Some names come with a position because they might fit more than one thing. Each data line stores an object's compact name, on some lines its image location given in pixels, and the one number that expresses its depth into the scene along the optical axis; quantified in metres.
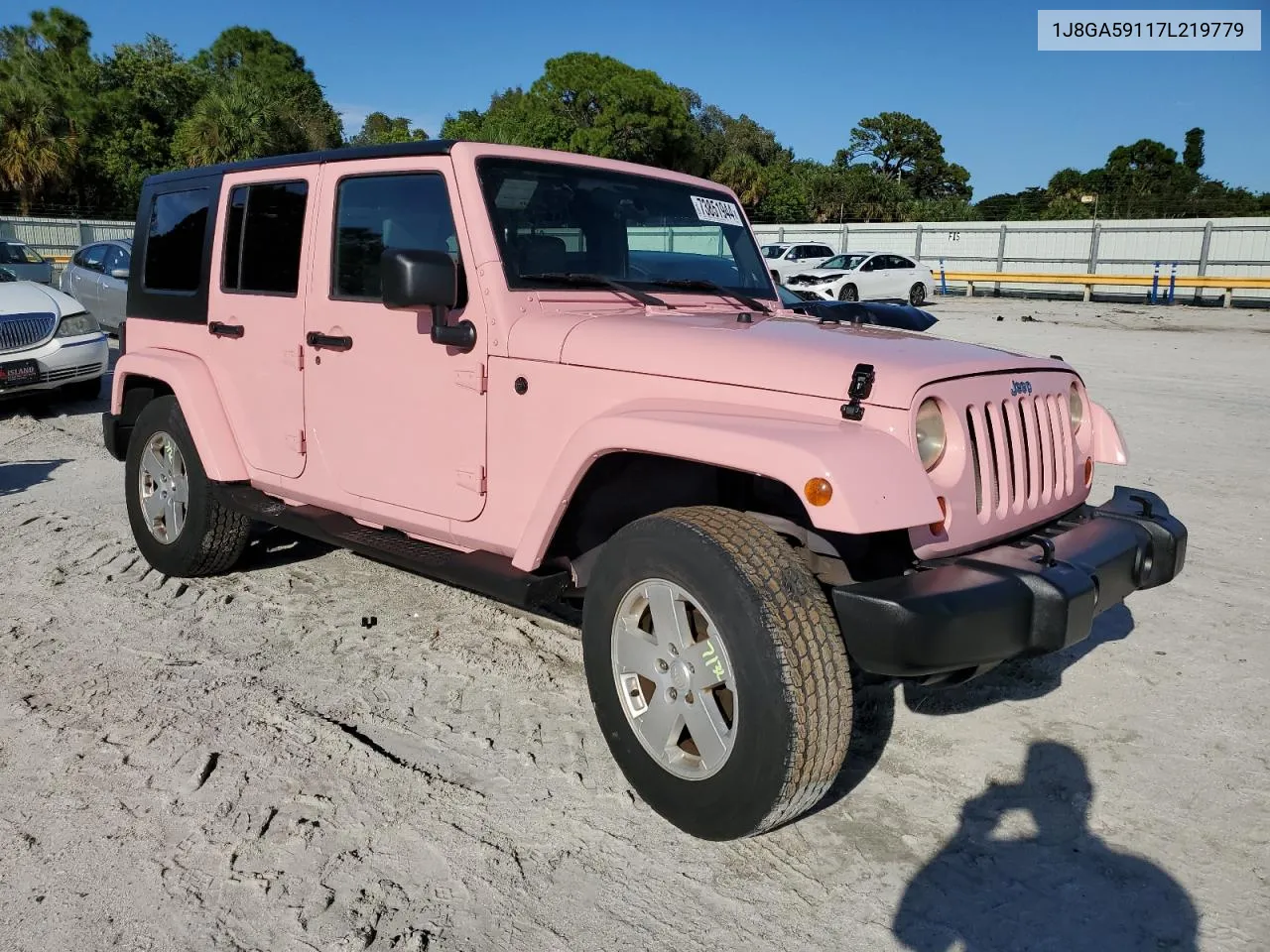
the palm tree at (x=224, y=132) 38.25
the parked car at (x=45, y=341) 9.25
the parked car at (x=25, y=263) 16.16
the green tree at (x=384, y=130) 59.73
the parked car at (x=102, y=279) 13.55
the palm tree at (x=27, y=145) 37.19
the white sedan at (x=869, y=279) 25.73
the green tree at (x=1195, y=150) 66.50
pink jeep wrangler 2.62
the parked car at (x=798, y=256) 28.62
